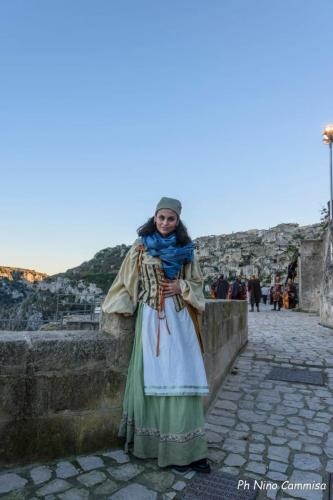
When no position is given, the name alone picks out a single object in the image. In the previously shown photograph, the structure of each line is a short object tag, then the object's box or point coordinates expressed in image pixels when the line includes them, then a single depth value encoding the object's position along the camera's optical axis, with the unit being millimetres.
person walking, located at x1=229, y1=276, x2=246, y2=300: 15508
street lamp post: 14928
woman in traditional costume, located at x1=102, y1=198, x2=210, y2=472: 2504
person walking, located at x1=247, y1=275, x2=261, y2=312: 17750
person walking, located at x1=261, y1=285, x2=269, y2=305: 23547
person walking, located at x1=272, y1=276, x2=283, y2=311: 19000
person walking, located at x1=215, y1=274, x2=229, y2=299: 15039
